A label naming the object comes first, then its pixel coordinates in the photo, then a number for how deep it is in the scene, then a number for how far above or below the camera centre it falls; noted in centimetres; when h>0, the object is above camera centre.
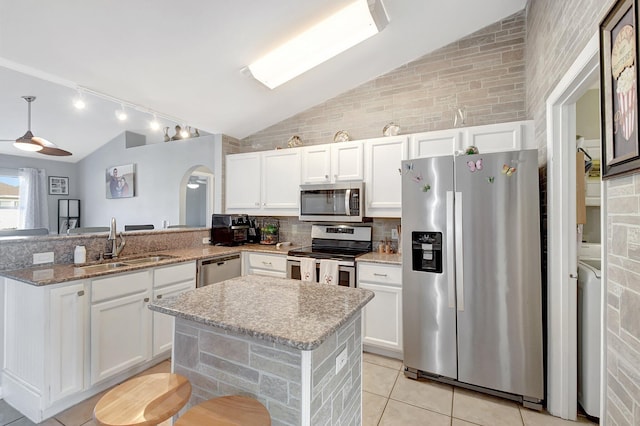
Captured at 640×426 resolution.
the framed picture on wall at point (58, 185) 622 +64
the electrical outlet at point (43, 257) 225 -34
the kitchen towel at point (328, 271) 288 -57
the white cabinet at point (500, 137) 248 +69
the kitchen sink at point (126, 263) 236 -44
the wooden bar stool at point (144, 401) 96 -68
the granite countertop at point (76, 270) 190 -42
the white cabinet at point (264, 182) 359 +43
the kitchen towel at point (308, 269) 299 -56
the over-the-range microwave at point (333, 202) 310 +14
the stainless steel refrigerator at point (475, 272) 202 -43
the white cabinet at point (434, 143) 272 +70
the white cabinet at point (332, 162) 319 +60
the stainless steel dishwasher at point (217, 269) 295 -59
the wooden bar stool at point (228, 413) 96 -69
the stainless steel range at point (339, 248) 285 -40
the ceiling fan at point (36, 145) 335 +84
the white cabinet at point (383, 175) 296 +42
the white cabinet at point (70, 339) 186 -88
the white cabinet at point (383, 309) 265 -89
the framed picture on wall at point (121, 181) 538 +65
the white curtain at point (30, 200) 584 +30
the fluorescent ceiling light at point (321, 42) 236 +157
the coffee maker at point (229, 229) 372 -19
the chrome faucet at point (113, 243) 270 -27
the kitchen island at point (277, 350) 104 -55
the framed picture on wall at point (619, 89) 102 +48
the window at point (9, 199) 568 +31
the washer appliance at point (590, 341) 186 -83
